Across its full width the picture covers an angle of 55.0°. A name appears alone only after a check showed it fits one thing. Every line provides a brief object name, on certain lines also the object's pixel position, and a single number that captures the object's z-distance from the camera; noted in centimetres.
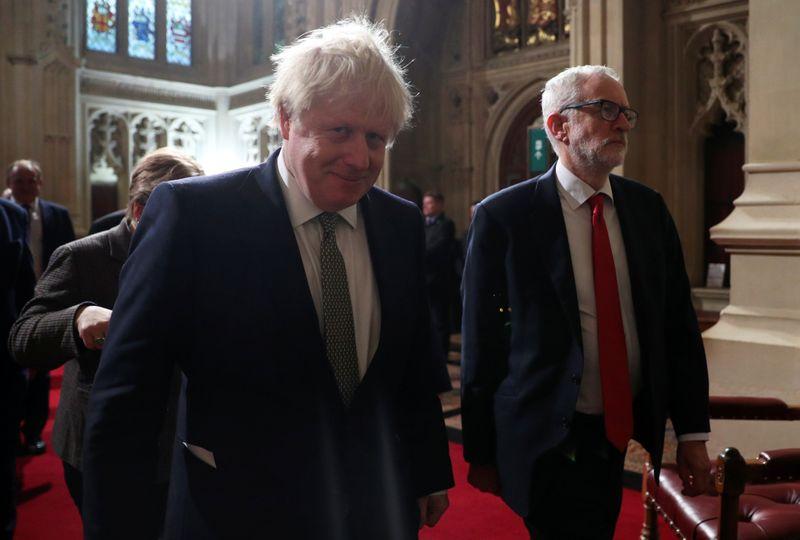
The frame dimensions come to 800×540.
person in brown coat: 176
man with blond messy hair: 120
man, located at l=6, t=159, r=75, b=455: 472
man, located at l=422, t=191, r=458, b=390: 662
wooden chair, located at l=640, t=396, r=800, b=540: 180
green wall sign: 493
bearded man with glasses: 181
